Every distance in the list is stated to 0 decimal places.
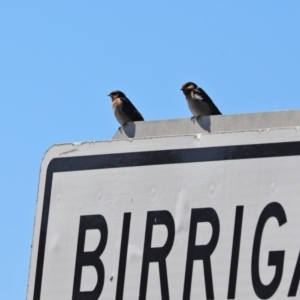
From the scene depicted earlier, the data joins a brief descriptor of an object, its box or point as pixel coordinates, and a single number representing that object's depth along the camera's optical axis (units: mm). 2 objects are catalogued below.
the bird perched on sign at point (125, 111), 20922
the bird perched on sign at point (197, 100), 15225
